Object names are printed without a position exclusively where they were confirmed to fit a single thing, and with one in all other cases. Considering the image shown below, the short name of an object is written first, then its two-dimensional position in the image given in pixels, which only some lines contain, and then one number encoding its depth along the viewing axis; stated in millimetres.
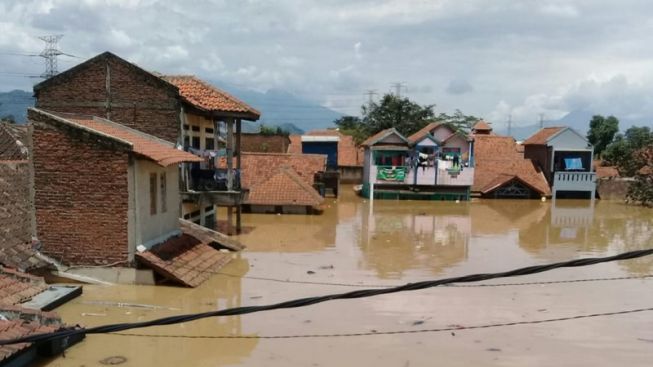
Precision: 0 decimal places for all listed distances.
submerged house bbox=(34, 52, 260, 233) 15703
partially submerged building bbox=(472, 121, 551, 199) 35656
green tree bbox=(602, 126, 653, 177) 36719
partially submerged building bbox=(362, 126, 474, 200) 33812
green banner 33875
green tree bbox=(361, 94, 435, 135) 48844
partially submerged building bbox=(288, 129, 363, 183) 42688
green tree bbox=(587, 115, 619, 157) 50156
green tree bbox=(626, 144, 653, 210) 33656
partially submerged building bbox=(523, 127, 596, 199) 36250
